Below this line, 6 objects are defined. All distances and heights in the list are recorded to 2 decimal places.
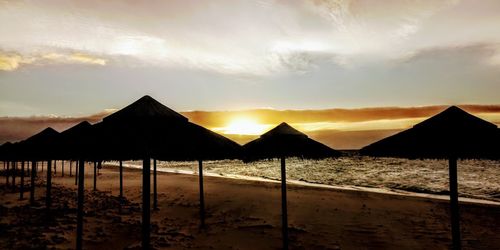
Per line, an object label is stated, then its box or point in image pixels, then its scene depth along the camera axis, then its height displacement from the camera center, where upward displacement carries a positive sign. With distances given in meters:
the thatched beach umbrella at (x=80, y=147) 6.84 -0.08
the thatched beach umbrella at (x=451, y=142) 5.46 -0.04
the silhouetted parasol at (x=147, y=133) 5.29 +0.15
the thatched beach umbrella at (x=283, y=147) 8.41 -0.14
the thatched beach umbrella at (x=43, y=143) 10.38 +0.01
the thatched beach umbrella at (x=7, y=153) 15.41 -0.42
